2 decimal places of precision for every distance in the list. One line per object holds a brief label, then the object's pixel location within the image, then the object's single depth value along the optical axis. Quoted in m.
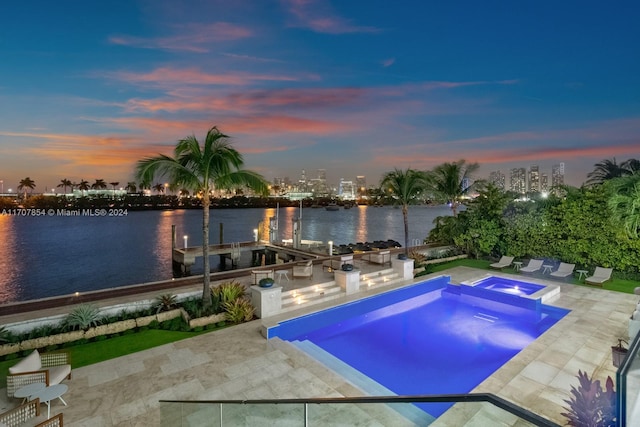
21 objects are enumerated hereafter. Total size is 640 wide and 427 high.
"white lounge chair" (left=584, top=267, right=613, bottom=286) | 12.70
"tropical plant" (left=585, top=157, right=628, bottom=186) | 22.16
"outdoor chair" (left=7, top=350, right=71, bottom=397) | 5.21
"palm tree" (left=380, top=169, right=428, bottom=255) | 17.50
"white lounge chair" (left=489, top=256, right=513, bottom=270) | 15.46
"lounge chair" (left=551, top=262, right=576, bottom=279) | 13.69
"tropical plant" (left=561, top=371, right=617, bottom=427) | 3.86
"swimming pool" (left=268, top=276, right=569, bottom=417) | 7.38
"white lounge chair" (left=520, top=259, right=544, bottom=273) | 14.69
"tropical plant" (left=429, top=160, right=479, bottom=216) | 21.64
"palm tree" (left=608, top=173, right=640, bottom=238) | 8.93
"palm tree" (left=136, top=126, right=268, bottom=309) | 9.01
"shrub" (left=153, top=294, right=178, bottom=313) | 9.28
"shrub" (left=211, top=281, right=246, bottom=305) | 9.42
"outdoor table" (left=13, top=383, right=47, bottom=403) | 4.96
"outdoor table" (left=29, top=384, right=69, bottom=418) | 4.89
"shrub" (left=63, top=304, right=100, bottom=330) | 7.99
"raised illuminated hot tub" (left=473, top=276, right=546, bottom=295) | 12.43
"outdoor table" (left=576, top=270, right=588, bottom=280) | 13.55
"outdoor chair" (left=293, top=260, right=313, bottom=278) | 12.56
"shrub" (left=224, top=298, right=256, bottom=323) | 8.93
